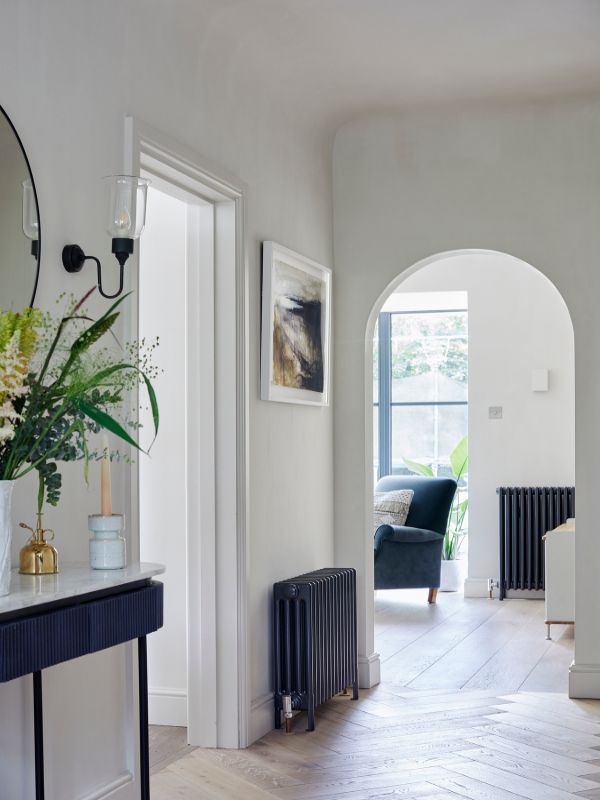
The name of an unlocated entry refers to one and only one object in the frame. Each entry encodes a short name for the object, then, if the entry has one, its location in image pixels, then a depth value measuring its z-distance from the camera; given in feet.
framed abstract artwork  14.24
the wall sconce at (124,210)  9.21
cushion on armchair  25.64
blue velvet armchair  24.44
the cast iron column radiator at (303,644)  14.03
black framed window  29.66
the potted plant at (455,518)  27.17
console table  6.82
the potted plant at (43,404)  7.25
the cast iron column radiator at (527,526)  25.72
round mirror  8.58
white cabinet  20.07
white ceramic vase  7.18
